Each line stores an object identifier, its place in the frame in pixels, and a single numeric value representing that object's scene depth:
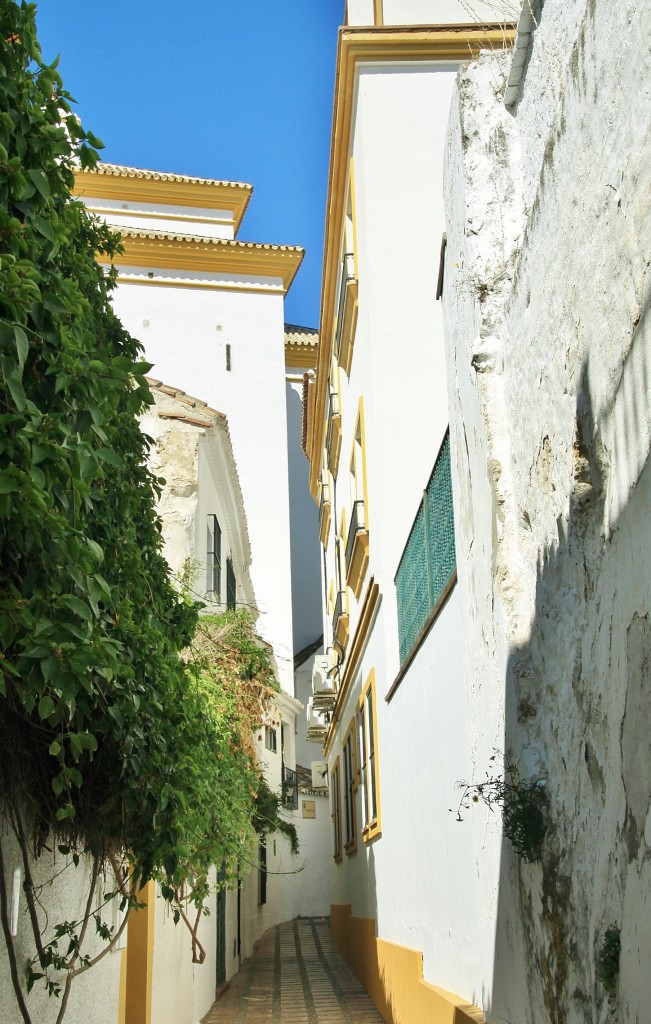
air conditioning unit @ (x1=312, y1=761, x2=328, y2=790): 29.28
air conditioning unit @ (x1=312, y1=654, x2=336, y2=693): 21.19
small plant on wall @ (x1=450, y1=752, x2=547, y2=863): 4.11
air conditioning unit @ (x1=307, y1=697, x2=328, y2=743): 25.35
